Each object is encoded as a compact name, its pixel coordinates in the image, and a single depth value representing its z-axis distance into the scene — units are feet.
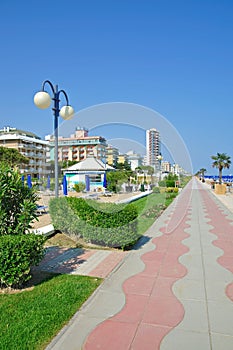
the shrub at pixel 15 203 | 13.26
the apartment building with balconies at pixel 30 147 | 197.88
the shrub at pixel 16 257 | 11.98
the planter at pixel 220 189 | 82.69
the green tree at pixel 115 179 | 84.23
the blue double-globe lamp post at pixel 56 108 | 20.83
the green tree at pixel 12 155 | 140.87
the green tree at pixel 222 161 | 117.50
